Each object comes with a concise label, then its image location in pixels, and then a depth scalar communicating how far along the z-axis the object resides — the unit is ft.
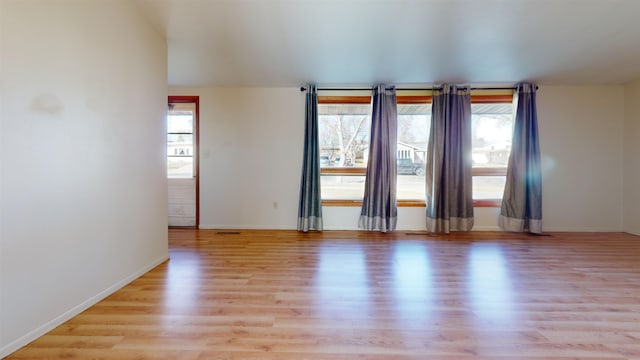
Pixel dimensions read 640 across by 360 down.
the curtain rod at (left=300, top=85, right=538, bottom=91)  14.38
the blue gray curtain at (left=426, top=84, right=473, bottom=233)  13.96
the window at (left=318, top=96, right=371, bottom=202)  14.98
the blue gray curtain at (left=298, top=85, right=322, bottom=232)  14.25
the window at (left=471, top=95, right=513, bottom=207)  14.84
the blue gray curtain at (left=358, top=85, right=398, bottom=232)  14.06
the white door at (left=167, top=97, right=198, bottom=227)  15.20
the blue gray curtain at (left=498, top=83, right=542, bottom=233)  13.85
